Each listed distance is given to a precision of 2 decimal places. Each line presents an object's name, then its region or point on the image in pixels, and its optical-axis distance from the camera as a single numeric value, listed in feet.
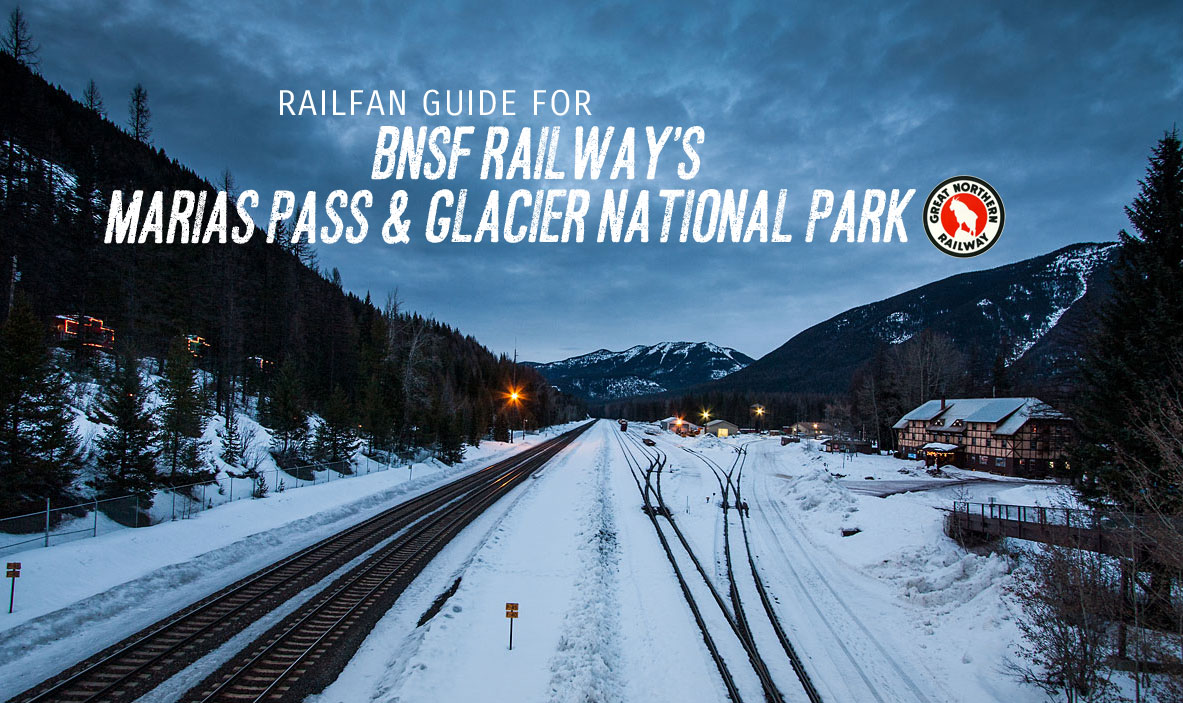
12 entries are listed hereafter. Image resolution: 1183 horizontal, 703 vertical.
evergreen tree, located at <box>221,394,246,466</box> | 95.83
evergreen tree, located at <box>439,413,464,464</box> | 163.32
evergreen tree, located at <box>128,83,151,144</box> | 242.17
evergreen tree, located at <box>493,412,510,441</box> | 261.24
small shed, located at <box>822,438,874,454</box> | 212.43
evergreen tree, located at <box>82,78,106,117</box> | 237.92
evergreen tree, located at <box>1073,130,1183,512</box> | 52.90
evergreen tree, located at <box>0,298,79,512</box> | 54.39
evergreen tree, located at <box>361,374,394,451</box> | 140.56
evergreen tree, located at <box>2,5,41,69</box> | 165.99
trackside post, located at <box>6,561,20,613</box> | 39.01
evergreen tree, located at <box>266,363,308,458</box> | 112.78
